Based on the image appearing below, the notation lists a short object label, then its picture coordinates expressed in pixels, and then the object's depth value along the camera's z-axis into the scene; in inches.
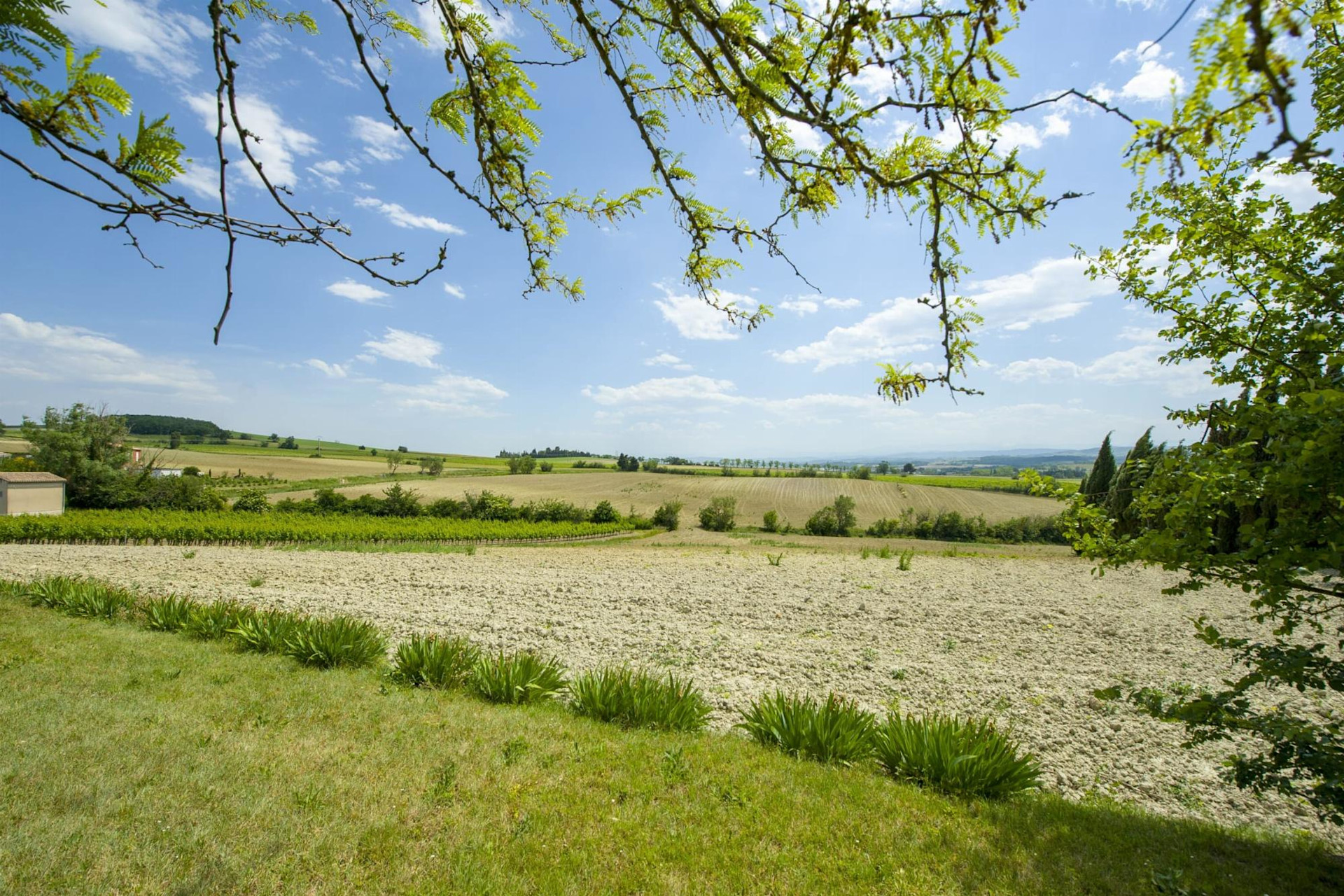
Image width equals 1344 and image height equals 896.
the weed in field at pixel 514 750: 187.9
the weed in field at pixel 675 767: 181.5
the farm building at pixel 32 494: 887.1
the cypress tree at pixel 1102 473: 1190.9
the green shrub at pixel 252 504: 1224.8
